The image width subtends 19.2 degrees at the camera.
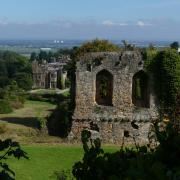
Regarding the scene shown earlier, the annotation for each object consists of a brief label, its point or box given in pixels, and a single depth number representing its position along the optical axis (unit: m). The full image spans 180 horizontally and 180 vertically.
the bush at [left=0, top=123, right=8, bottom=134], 26.73
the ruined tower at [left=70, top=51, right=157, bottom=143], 26.05
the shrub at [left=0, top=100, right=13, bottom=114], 38.00
